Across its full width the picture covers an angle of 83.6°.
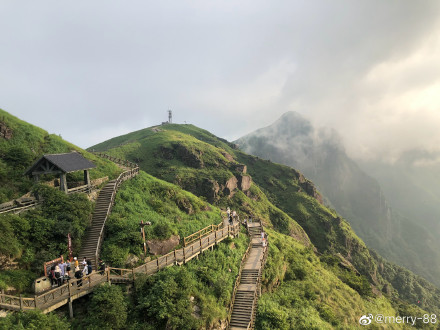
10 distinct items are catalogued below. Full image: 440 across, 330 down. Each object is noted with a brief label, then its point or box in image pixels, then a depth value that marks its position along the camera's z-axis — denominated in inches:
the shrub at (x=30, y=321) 471.2
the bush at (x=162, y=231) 958.2
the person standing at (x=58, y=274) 639.8
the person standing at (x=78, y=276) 637.6
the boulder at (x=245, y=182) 3467.0
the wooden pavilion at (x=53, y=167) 940.0
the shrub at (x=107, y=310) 579.5
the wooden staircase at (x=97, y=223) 804.6
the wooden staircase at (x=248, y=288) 818.2
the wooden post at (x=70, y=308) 592.7
